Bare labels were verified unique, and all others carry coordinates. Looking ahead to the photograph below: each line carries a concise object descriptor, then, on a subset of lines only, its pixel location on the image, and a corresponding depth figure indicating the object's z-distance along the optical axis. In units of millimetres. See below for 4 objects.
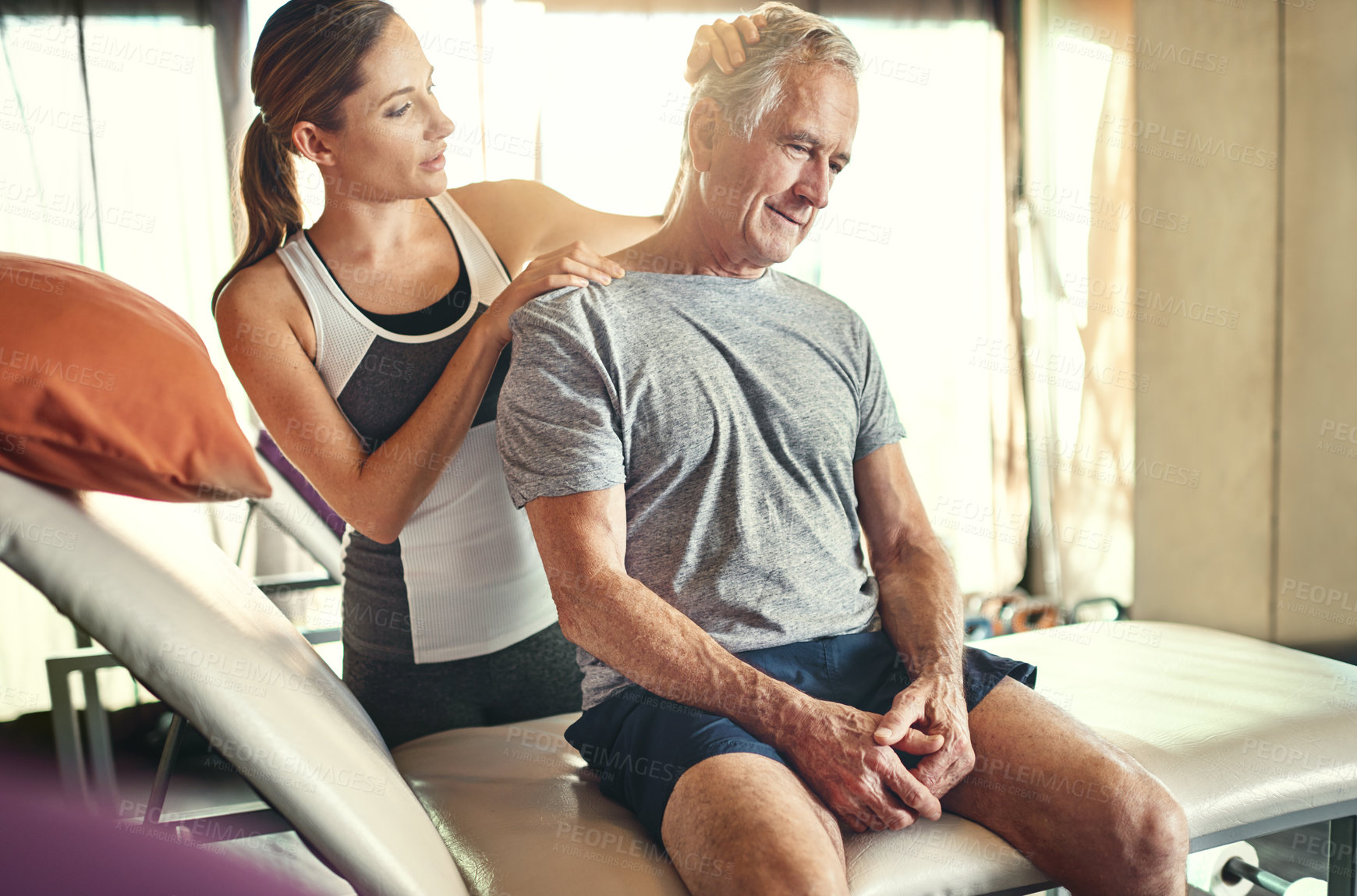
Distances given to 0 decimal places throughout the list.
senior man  987
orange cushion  735
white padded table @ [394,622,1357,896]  945
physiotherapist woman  1255
